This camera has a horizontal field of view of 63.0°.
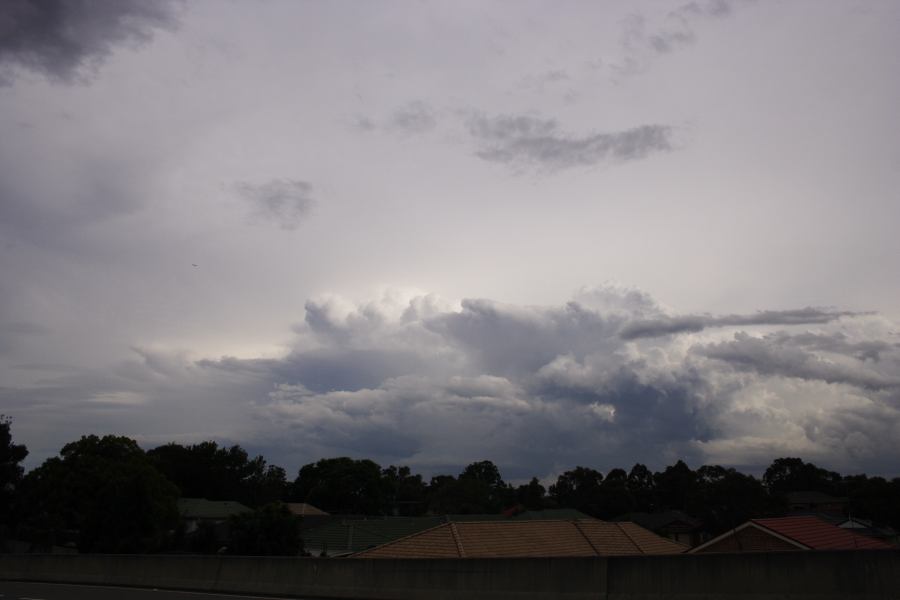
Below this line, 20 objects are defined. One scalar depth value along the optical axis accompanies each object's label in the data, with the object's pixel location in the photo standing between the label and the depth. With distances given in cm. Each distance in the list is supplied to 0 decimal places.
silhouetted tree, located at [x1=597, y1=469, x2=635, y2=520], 12662
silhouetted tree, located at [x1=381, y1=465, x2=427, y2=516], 14988
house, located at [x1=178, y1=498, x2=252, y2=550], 8109
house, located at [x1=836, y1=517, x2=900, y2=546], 7512
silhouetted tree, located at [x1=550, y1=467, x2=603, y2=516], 12800
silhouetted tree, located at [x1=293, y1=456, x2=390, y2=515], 12338
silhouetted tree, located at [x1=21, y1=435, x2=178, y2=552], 5334
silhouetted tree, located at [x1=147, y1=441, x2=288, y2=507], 11438
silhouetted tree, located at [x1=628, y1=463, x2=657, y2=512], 14600
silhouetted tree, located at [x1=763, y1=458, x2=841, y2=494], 16538
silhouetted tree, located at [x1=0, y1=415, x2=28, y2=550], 6122
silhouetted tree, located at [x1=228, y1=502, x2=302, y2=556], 3850
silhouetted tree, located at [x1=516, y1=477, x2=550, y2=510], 14550
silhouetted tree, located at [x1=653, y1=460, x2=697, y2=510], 15188
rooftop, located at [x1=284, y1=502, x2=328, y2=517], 9325
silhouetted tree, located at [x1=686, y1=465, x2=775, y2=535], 7619
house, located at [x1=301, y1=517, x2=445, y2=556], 5119
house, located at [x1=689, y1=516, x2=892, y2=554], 3412
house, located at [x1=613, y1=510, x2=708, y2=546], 9994
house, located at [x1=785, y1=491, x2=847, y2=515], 13098
